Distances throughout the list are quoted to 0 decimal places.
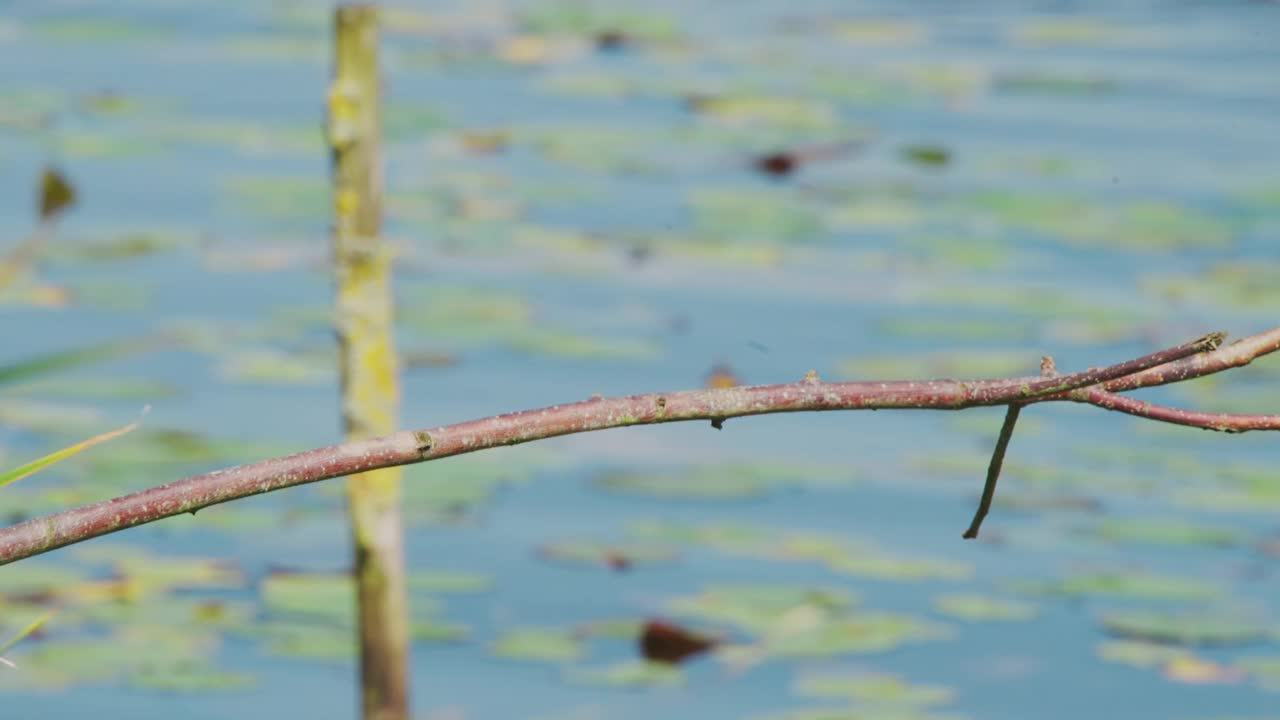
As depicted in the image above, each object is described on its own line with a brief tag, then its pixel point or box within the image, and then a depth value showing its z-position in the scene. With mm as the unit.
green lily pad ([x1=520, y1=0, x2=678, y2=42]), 16234
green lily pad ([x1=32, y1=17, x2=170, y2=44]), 15750
